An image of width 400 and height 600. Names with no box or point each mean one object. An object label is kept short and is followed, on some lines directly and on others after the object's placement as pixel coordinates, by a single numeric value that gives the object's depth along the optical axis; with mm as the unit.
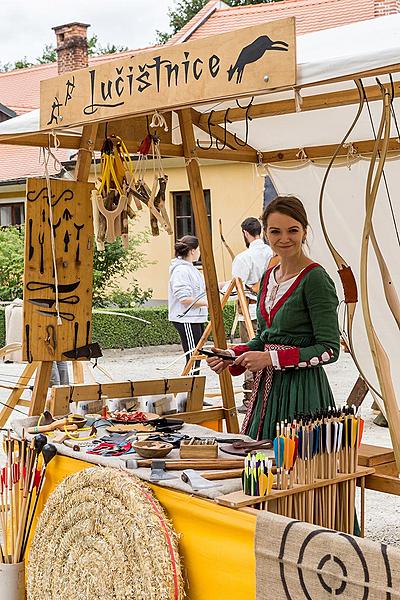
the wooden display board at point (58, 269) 3854
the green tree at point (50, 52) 41938
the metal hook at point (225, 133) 4105
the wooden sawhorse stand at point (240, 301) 6590
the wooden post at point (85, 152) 3898
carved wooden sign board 2547
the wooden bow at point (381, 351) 2699
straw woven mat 2605
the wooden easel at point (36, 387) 3891
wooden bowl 2998
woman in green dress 3264
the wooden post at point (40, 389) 3885
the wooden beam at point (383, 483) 2967
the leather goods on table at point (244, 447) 3055
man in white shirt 7371
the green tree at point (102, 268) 15219
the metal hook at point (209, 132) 4324
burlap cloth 2086
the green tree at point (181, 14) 37375
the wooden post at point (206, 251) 4203
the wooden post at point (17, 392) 5219
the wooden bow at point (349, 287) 3229
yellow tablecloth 2443
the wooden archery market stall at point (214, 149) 3681
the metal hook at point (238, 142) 4840
